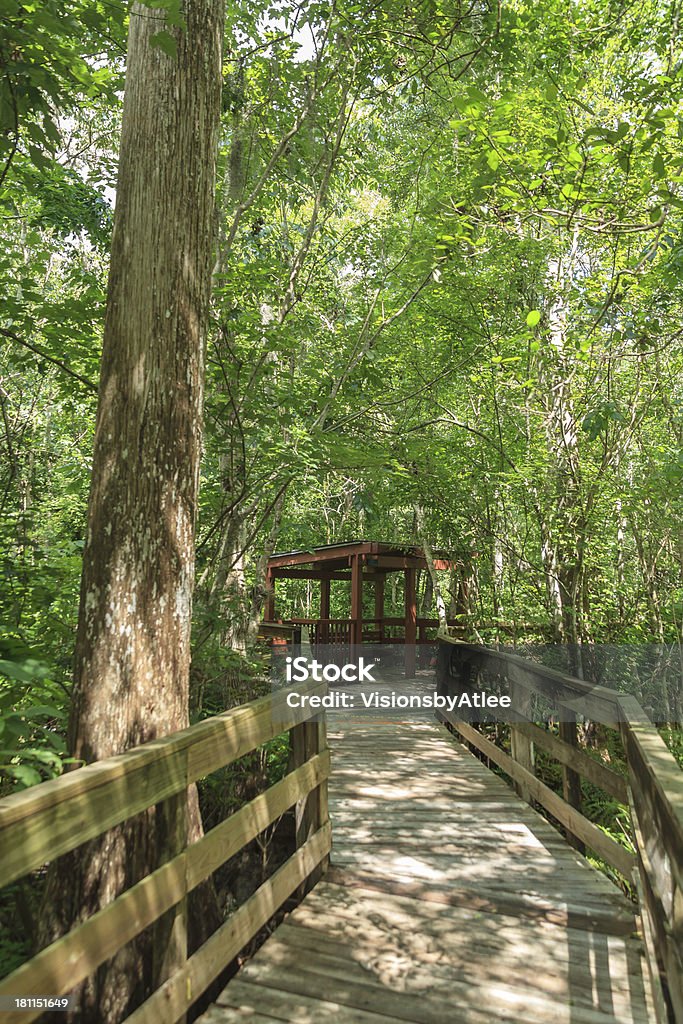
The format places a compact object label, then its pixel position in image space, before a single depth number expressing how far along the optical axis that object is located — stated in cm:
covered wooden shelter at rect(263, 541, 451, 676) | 1279
